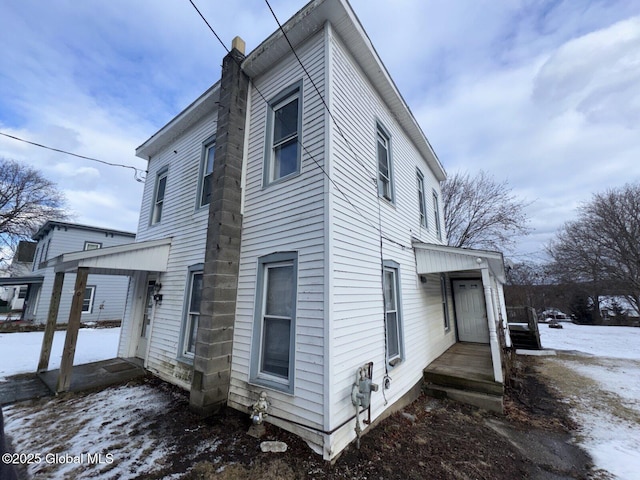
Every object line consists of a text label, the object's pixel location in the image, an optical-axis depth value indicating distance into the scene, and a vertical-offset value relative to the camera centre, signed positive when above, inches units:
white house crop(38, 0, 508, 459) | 152.2 +32.8
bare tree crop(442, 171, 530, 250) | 647.8 +211.3
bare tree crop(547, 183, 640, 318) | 749.9 +150.3
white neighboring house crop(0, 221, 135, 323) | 590.9 +25.3
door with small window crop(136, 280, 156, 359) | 296.3 -31.4
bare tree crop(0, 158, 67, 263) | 749.3 +269.0
